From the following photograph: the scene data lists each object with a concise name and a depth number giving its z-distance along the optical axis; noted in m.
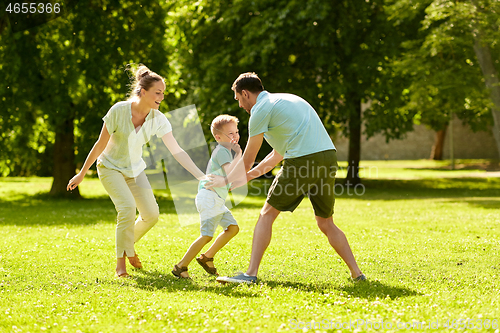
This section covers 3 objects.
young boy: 11.60
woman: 11.77
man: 10.41
